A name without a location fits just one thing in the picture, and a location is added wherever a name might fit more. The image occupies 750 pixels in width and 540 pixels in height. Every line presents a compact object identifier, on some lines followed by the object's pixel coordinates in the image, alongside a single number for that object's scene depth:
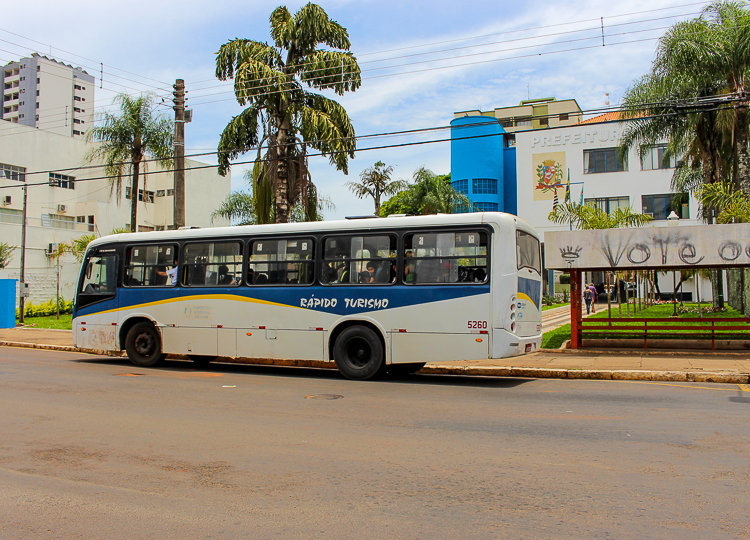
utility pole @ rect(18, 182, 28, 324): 28.18
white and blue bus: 11.33
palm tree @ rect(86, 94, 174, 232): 26.45
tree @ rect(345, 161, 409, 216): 47.45
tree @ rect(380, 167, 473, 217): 46.91
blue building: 66.50
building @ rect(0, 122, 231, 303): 42.53
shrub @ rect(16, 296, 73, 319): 34.75
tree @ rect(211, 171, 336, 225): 46.53
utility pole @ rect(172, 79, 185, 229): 18.67
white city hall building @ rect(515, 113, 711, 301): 52.97
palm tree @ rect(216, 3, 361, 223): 20.28
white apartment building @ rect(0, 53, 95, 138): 93.38
